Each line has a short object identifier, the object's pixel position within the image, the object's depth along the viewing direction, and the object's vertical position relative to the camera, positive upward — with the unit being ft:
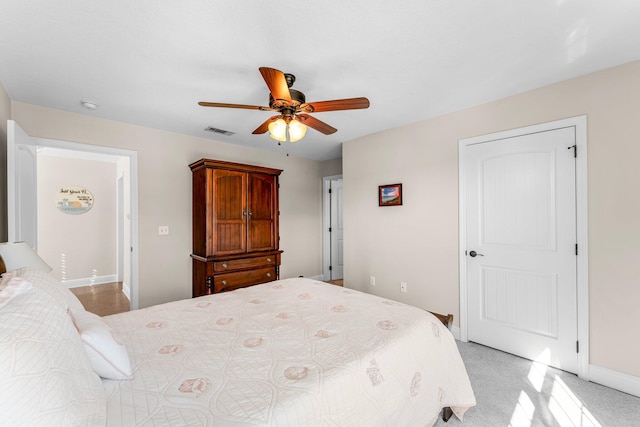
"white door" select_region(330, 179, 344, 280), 17.78 -1.15
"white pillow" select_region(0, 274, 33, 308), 2.50 -0.70
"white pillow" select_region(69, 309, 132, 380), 3.33 -1.69
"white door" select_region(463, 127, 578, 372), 7.62 -1.01
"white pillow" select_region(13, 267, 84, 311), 3.17 -0.81
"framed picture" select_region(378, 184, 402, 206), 11.21 +0.77
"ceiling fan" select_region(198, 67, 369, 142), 5.49 +2.45
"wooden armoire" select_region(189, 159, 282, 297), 10.85 -0.50
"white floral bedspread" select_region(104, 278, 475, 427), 3.10 -2.11
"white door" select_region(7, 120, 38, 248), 6.34 +0.82
